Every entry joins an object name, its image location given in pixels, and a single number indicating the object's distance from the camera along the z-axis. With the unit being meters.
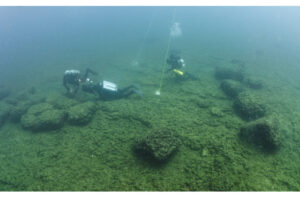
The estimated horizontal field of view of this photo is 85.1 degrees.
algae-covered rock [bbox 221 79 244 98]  6.67
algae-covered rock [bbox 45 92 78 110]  6.85
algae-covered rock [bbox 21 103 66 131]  5.68
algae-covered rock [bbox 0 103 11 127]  7.20
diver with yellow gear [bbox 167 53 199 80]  8.65
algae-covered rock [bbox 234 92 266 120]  5.03
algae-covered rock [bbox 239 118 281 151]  3.73
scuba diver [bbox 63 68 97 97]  7.52
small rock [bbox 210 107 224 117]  5.36
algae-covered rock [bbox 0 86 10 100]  10.81
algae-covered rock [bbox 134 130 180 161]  3.66
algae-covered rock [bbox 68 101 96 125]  5.70
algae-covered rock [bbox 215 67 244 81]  8.88
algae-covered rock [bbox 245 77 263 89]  7.82
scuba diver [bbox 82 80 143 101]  6.81
